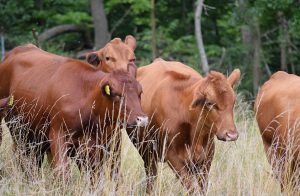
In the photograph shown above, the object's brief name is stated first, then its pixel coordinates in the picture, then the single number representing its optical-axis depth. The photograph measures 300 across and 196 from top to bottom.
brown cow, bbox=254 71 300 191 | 13.63
